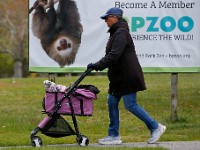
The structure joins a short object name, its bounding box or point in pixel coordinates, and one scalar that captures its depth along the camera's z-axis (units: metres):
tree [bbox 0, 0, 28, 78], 57.25
